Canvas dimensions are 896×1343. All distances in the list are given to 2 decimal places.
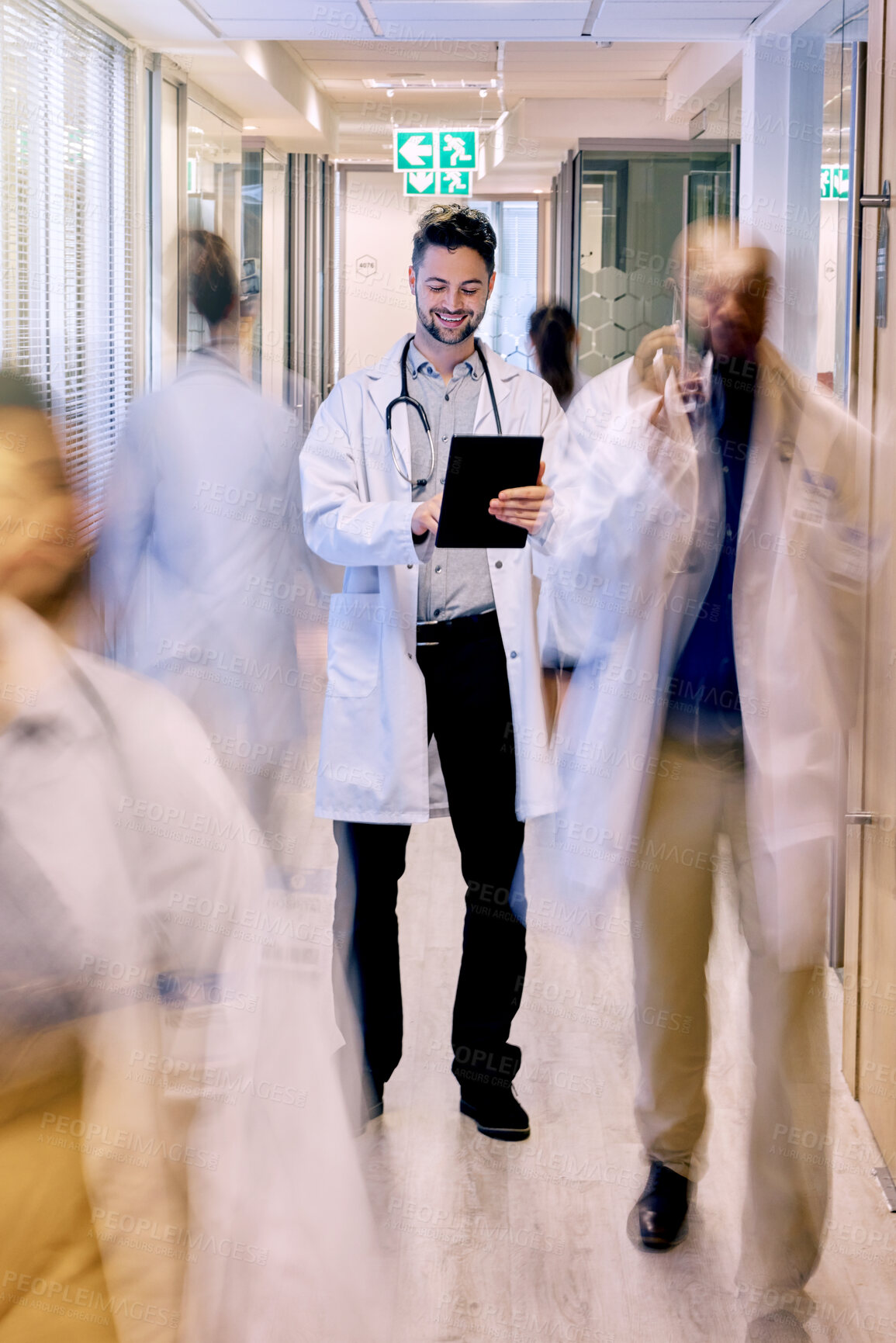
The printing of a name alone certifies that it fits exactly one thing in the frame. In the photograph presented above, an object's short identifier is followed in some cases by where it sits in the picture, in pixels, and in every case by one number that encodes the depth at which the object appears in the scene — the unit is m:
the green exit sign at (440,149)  8.52
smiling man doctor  2.60
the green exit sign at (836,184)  4.61
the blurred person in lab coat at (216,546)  2.91
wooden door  2.56
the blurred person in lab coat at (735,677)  2.08
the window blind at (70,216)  4.61
